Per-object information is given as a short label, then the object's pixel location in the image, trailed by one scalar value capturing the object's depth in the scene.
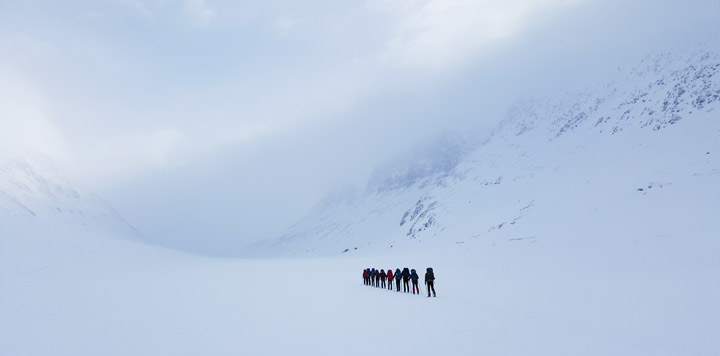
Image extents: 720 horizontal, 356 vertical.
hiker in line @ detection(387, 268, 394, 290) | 26.93
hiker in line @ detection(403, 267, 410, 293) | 24.42
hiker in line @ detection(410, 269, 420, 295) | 22.89
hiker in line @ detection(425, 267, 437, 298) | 20.05
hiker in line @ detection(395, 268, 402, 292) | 25.28
